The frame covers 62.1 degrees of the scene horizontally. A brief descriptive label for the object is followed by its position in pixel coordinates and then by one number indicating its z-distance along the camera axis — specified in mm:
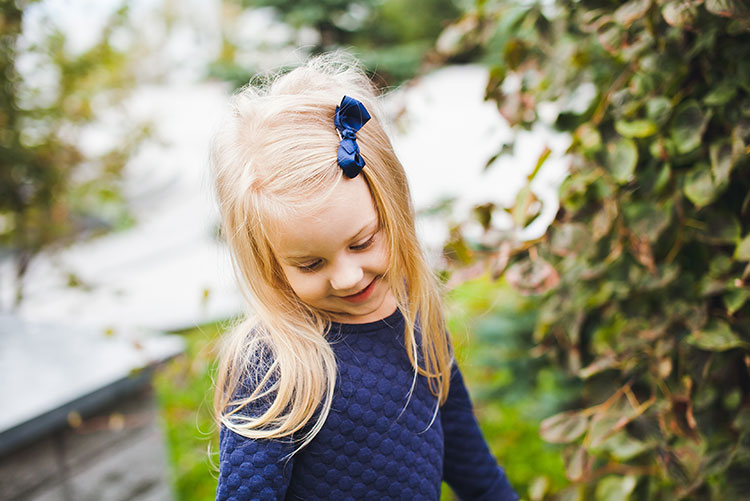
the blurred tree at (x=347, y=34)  3383
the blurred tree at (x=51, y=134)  2400
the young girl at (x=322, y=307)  899
